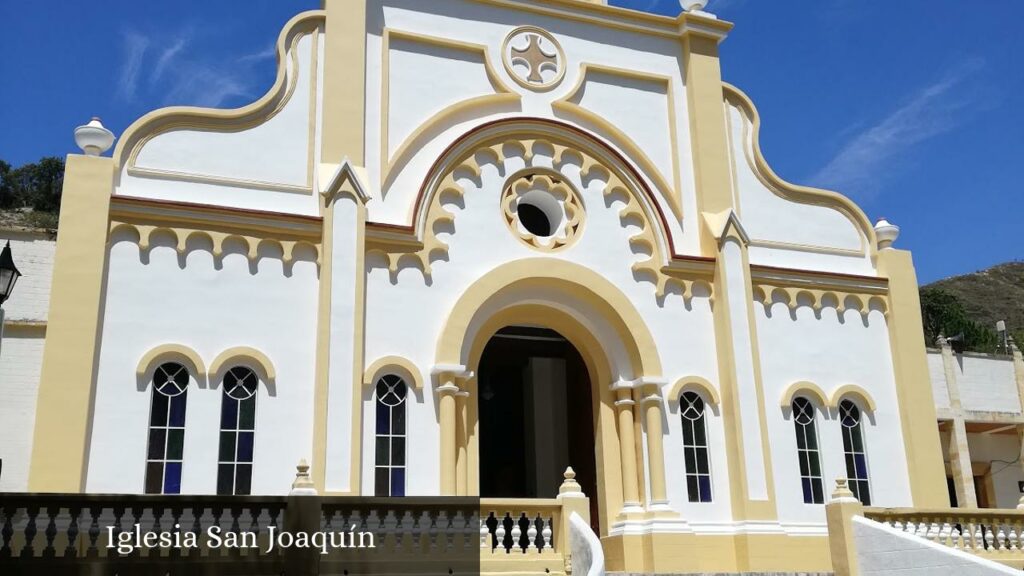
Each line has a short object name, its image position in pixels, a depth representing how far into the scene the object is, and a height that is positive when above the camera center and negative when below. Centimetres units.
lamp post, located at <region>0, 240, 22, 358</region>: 984 +266
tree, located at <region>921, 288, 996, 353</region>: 4628 +980
